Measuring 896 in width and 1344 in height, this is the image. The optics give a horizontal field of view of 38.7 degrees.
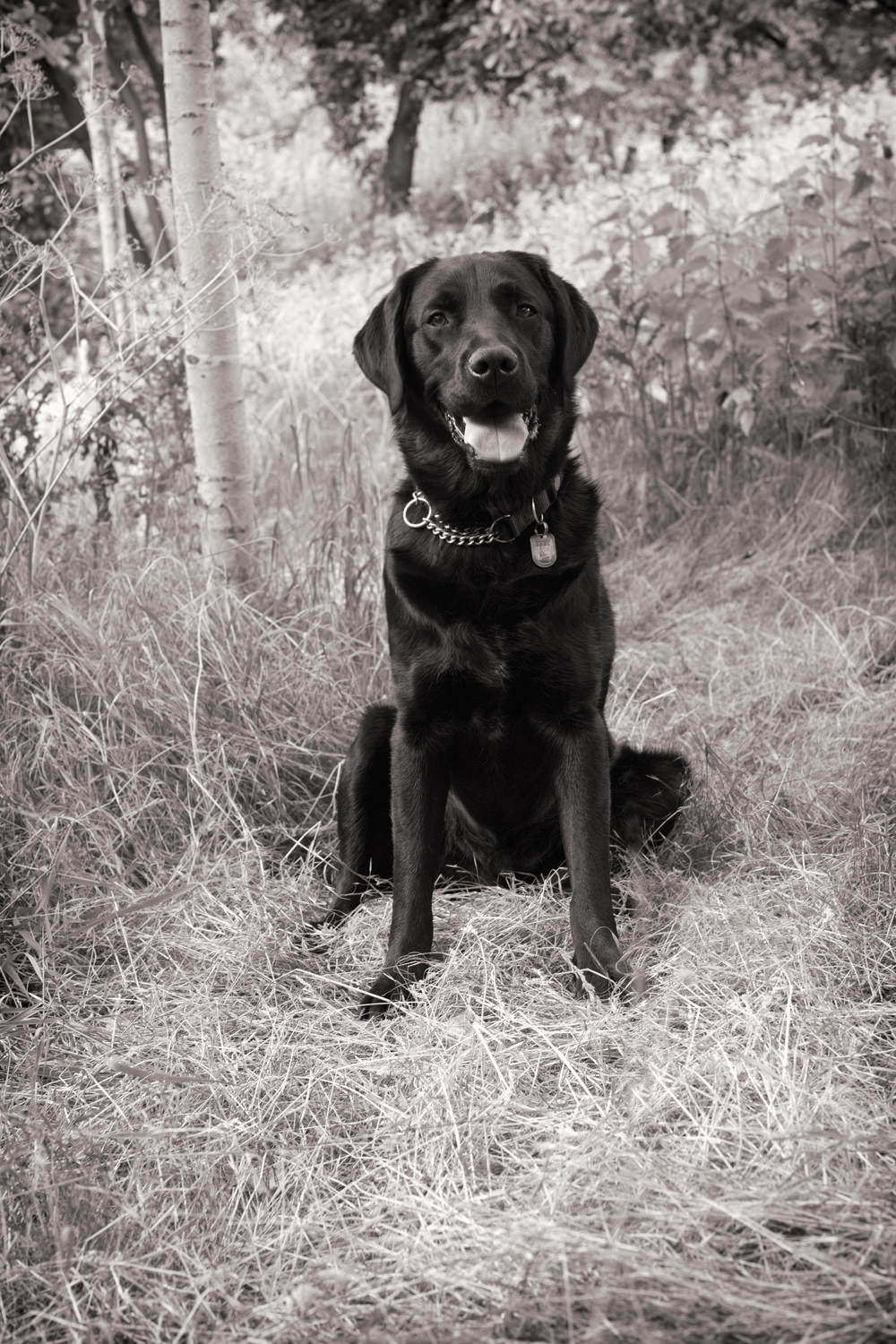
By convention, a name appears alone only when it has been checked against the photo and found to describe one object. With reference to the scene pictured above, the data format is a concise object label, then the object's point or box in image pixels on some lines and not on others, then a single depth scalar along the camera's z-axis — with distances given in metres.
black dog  2.44
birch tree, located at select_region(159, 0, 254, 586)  3.31
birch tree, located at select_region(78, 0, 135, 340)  3.64
